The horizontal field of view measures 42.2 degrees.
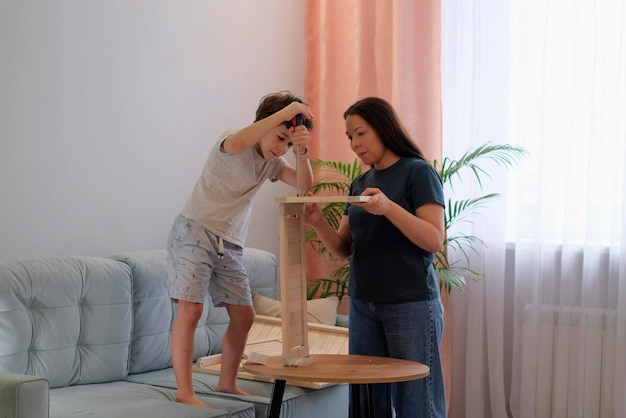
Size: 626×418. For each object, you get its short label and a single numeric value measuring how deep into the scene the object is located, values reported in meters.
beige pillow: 3.48
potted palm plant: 3.65
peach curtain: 3.93
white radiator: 3.46
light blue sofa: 2.57
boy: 2.55
